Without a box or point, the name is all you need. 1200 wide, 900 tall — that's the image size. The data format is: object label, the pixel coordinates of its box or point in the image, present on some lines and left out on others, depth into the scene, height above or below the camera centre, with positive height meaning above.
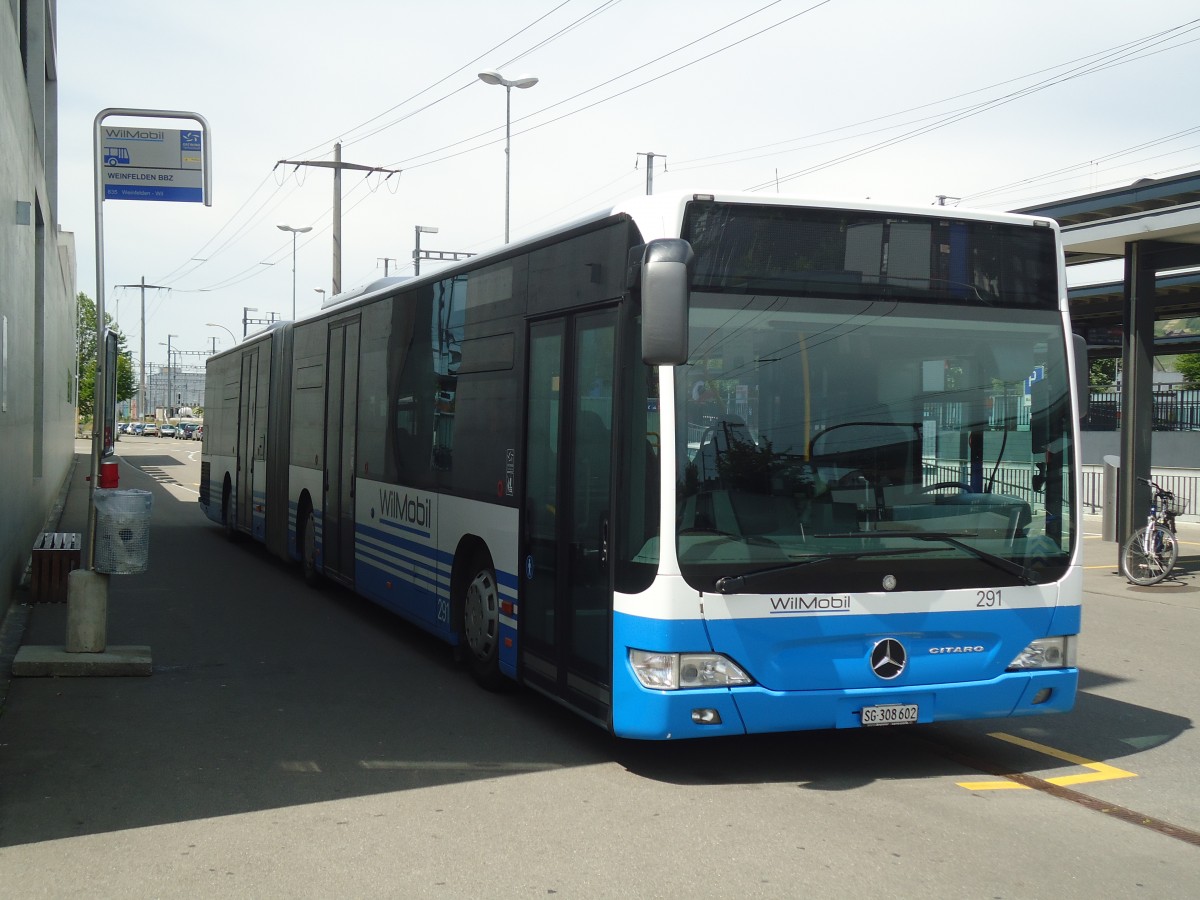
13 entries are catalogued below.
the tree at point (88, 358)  77.62 +3.80
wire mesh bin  8.61 -0.79
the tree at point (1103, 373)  61.27 +3.10
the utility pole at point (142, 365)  80.12 +3.39
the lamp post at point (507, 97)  28.81 +7.92
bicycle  14.81 -1.39
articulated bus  6.08 -0.22
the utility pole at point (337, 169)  34.16 +7.02
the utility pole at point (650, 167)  41.81 +8.85
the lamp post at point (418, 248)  44.46 +6.63
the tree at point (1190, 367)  53.48 +2.98
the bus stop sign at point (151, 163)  10.00 +2.07
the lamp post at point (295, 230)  52.25 +7.93
